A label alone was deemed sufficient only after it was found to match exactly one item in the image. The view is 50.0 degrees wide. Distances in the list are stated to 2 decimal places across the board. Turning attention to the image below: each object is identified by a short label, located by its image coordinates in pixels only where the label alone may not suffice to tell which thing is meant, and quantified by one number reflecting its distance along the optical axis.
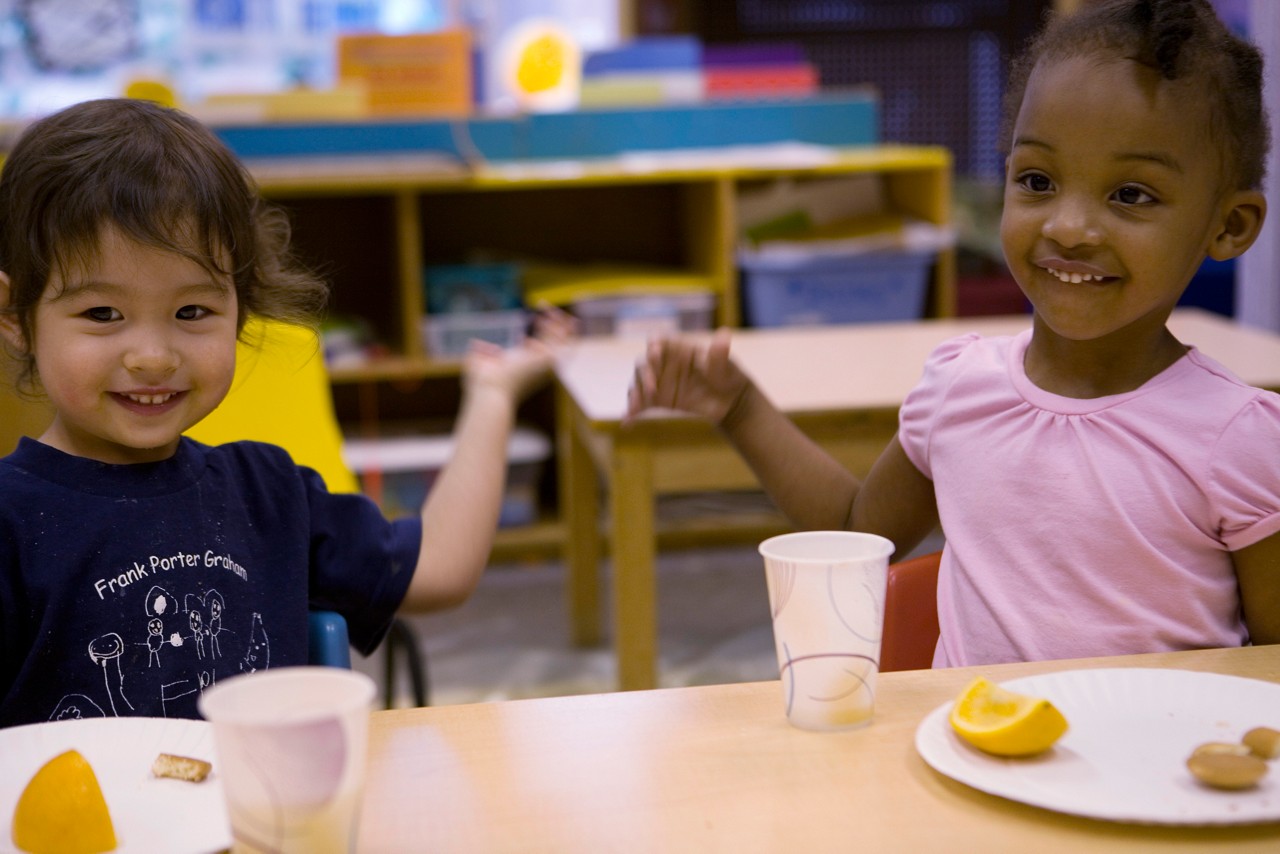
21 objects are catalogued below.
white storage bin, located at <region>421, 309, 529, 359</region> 3.42
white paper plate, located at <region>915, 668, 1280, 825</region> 0.66
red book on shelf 3.93
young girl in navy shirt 1.00
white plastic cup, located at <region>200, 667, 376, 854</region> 0.54
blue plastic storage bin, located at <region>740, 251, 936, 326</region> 3.32
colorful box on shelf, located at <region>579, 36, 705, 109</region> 3.78
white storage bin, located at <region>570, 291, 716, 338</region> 3.32
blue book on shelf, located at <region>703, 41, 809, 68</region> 4.00
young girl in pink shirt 1.01
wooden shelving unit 3.34
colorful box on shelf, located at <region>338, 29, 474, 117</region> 3.75
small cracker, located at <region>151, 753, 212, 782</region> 0.71
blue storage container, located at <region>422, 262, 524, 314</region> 3.46
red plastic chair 1.24
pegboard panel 4.82
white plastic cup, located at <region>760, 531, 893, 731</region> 0.76
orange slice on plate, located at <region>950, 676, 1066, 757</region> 0.70
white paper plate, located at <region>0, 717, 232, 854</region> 0.66
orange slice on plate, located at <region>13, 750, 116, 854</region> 0.65
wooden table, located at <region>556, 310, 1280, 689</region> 1.87
